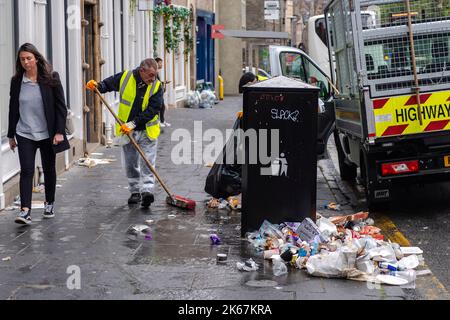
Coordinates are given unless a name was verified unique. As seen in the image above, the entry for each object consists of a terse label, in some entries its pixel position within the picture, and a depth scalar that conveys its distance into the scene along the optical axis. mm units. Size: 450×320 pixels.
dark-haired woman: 16117
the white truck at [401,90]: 17614
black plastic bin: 15248
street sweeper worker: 18212
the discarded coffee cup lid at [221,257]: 13631
